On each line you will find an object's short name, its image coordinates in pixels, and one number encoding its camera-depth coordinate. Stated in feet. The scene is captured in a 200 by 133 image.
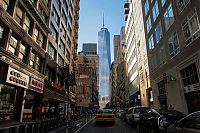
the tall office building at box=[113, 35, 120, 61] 483.43
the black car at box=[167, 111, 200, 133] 14.58
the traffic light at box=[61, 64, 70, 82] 78.63
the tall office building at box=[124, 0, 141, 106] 134.48
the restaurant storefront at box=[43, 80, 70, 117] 55.44
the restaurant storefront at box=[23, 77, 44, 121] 43.95
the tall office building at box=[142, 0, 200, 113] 43.29
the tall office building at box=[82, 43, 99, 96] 472.48
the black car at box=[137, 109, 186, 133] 23.43
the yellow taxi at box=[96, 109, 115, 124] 49.07
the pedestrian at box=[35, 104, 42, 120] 49.43
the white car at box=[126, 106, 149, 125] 39.20
